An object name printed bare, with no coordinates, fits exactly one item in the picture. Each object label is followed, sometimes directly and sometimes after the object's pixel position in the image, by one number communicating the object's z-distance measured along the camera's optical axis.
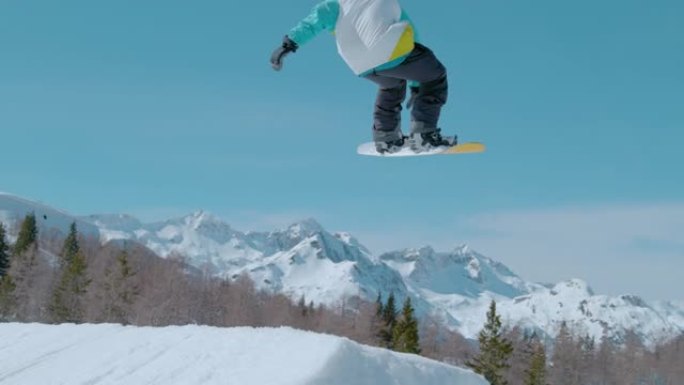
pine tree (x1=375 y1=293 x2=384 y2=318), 67.78
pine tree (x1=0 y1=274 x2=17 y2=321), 61.59
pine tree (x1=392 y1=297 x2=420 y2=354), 47.91
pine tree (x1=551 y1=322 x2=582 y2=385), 94.75
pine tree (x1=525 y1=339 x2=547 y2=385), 50.47
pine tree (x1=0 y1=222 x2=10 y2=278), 74.81
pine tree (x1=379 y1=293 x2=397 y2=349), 55.83
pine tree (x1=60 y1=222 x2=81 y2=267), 85.20
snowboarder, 7.33
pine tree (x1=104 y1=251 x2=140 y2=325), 60.50
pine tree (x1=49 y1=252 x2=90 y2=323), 61.78
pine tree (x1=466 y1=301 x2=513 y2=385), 46.97
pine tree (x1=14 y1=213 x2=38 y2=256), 87.56
